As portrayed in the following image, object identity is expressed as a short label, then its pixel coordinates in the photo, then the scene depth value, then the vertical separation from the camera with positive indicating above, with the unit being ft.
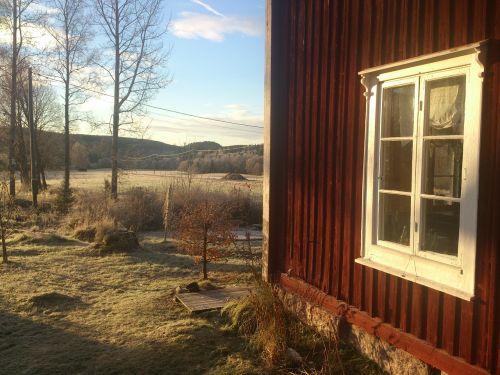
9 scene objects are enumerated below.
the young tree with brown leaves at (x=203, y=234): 25.71 -3.65
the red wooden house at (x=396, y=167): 10.18 +0.09
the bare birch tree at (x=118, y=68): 70.69 +14.41
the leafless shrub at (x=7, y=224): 30.53 -5.38
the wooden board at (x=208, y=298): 20.07 -5.87
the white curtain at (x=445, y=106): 11.00 +1.53
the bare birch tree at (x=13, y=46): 75.51 +18.89
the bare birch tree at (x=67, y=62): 77.71 +16.77
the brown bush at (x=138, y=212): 48.73 -4.92
